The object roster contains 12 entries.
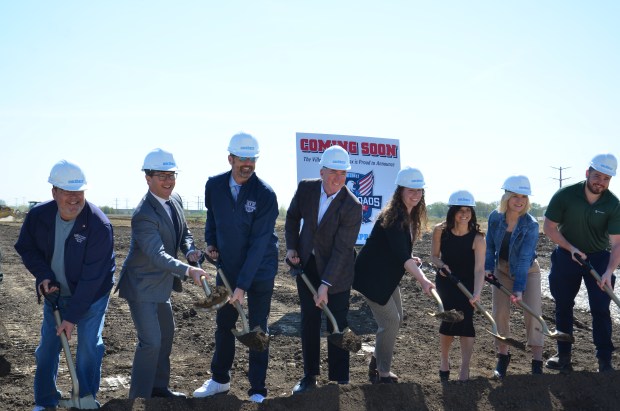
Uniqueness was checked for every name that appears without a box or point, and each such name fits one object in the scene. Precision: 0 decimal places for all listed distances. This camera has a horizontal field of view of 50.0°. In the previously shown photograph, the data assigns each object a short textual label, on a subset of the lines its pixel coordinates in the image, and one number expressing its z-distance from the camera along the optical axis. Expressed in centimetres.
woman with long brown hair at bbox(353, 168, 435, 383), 566
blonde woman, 620
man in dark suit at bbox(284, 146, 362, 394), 554
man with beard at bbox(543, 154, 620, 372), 646
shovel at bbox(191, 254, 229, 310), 496
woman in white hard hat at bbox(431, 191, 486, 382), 601
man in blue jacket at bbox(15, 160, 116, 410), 481
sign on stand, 1051
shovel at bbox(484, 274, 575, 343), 613
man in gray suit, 506
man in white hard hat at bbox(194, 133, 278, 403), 533
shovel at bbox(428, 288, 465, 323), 562
